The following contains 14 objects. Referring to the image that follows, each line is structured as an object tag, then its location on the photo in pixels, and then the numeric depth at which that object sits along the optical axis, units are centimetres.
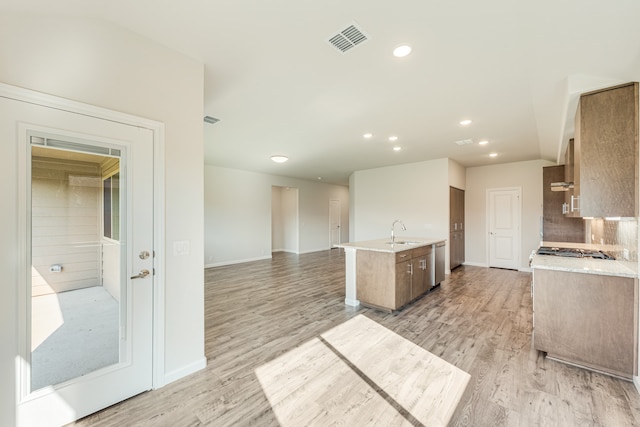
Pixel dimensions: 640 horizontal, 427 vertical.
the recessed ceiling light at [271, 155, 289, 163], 598
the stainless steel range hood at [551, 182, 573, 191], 370
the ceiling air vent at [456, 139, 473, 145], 489
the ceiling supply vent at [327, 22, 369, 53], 203
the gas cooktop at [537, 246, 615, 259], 307
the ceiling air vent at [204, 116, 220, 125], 384
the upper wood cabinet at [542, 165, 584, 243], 500
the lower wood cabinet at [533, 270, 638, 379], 228
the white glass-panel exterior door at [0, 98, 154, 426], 167
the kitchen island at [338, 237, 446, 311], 373
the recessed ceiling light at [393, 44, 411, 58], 224
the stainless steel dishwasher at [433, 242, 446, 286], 491
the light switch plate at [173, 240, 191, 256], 228
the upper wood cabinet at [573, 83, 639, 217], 233
